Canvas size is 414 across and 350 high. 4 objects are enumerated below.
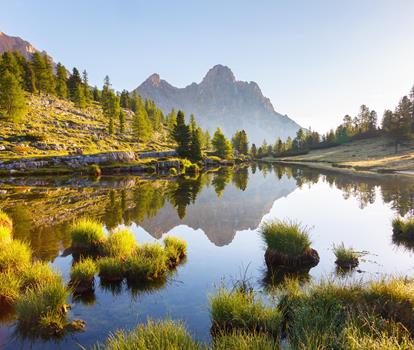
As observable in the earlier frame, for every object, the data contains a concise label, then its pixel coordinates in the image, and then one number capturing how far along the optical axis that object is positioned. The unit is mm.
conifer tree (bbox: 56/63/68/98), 126000
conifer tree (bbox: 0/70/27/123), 80494
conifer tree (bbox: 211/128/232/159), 117438
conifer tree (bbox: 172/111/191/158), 82625
